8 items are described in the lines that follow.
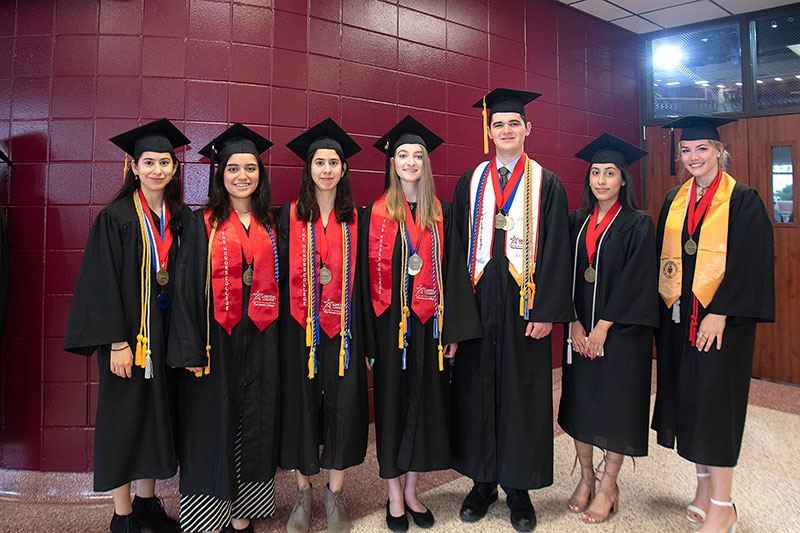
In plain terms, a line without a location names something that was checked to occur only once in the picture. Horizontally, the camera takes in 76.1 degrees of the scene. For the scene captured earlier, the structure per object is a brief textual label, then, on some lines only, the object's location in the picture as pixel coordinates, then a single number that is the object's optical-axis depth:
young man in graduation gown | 2.35
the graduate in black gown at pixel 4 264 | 2.72
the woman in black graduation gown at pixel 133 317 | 2.11
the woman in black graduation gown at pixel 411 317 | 2.32
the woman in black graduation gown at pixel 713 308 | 2.22
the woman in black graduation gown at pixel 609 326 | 2.33
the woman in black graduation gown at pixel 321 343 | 2.27
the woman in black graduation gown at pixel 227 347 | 2.18
